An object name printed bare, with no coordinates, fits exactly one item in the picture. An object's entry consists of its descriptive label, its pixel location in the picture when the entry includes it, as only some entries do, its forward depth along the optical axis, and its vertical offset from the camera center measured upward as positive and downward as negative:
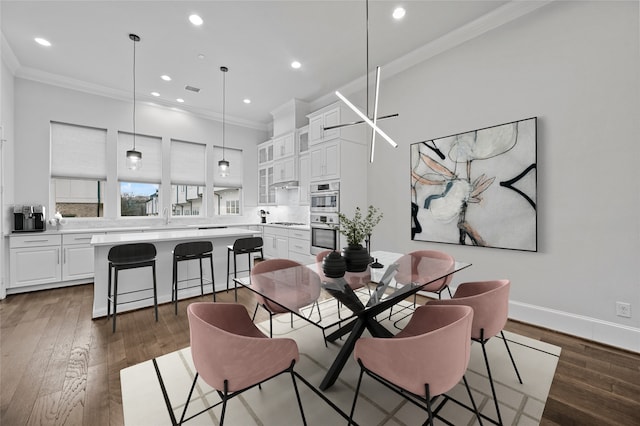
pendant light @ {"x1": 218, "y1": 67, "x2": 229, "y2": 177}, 4.72 +0.80
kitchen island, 3.08 -0.73
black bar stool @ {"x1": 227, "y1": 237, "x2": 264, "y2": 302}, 3.67 -0.50
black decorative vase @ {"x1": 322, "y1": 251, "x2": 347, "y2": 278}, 2.04 -0.42
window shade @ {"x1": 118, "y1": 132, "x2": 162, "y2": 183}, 5.18 +1.04
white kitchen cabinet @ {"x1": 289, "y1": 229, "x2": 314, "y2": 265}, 5.03 -0.68
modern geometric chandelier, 2.14 +0.74
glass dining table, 1.52 -0.54
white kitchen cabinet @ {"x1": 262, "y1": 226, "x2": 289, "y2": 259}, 5.63 -0.69
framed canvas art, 2.88 +0.29
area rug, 1.63 -1.25
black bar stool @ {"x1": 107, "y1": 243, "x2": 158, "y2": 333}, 2.85 -0.54
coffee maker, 3.98 -0.14
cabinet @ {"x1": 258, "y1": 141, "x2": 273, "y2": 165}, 6.46 +1.44
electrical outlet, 2.38 -0.87
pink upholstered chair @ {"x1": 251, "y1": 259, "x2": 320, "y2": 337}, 1.64 -0.53
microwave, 4.46 +0.23
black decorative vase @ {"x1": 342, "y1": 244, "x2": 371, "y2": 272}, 2.17 -0.38
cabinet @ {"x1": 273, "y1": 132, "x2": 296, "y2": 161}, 5.60 +1.40
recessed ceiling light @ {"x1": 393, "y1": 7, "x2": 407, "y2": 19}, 2.94 +2.21
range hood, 5.56 +0.57
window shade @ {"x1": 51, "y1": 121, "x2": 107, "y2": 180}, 4.58 +1.03
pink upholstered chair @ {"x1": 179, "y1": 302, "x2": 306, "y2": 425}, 1.24 -0.72
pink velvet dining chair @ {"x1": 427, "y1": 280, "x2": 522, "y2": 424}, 1.72 -0.64
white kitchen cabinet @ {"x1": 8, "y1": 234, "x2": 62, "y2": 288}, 3.86 -0.75
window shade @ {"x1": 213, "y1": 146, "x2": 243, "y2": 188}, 6.37 +1.05
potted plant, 2.17 -0.31
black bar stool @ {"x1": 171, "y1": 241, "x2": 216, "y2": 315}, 3.26 -0.54
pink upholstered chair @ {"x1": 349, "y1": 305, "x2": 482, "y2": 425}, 1.23 -0.71
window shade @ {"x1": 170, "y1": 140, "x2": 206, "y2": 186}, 5.82 +1.06
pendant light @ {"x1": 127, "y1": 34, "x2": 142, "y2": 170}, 4.02 +0.78
